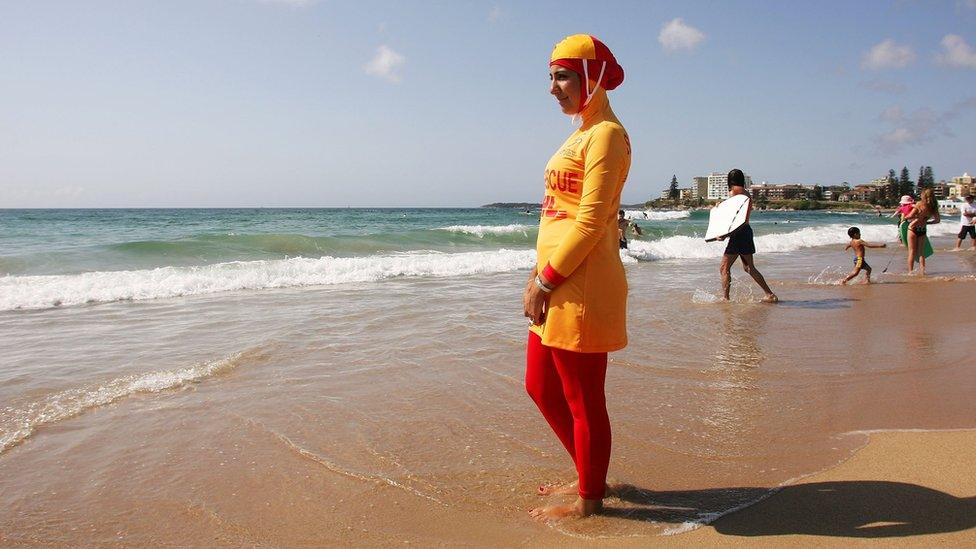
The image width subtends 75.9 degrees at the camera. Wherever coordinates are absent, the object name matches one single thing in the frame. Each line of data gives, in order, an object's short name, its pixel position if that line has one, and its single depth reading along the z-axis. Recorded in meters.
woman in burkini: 2.32
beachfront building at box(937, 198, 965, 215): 83.31
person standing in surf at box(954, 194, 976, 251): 17.60
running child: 11.36
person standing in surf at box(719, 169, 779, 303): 9.12
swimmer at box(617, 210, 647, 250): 16.32
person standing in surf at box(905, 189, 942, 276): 12.46
